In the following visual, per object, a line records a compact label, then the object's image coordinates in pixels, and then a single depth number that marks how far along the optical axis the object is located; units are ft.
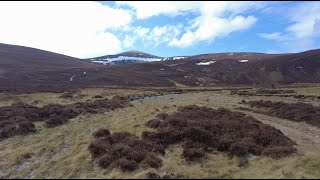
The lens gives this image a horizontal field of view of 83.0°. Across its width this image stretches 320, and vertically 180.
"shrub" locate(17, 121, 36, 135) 52.98
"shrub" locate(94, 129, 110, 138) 44.35
